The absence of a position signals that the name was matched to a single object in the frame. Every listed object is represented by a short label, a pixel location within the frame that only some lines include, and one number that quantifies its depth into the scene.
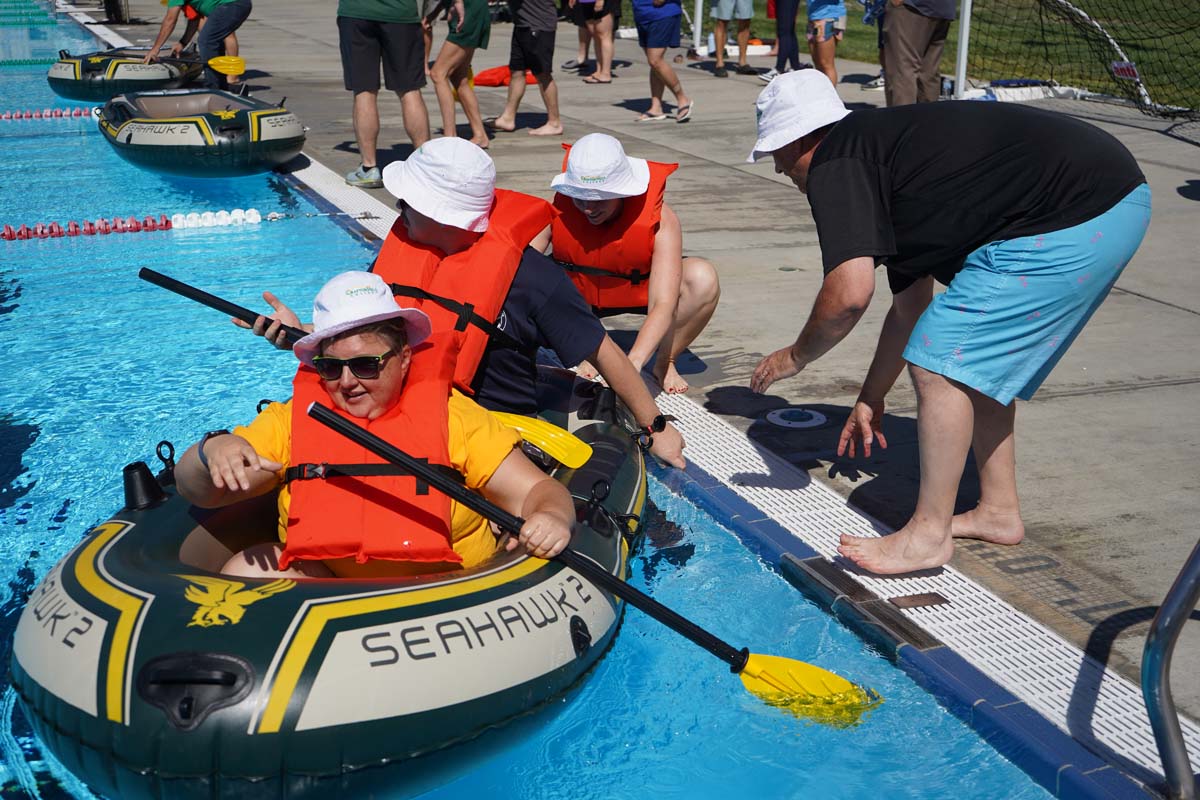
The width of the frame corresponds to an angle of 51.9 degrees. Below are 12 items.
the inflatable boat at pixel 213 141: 10.38
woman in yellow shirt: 3.24
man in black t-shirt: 3.56
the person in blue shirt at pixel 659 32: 12.09
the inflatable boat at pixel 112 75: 14.13
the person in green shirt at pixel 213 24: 13.73
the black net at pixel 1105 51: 12.88
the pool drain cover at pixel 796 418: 5.30
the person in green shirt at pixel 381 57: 9.32
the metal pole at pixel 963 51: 12.06
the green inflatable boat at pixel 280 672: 2.79
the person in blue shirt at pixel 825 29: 12.18
